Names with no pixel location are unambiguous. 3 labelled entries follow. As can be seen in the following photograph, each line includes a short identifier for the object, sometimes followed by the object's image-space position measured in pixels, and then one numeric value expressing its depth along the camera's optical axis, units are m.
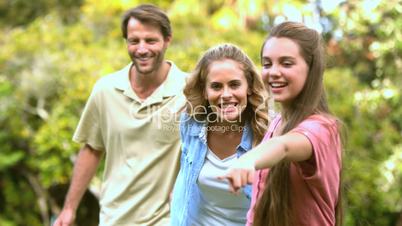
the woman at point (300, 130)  5.43
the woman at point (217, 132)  7.45
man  9.08
